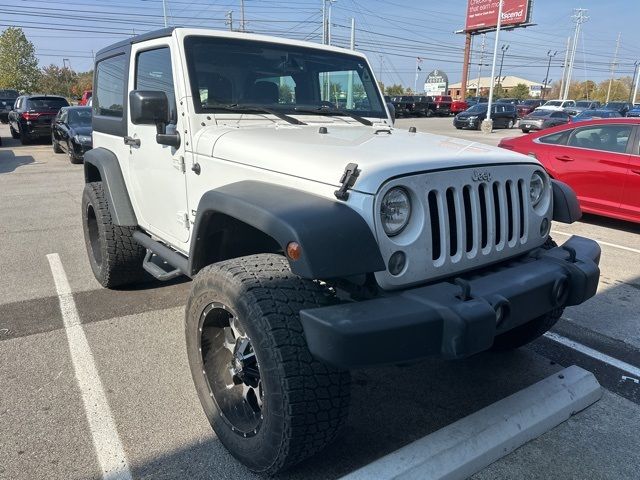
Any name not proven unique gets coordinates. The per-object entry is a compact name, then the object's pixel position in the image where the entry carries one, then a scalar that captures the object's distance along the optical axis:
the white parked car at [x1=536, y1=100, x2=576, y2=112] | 39.41
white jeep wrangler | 2.02
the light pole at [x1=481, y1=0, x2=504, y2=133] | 27.33
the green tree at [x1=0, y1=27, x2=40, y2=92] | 52.41
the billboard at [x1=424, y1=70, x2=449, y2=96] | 66.43
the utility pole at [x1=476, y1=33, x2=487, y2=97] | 80.51
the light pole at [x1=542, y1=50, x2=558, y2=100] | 92.06
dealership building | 100.71
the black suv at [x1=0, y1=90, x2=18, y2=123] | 29.00
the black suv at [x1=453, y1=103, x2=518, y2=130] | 29.48
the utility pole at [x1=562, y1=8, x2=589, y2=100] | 57.47
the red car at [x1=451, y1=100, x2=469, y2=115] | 45.00
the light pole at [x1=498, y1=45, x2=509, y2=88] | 78.11
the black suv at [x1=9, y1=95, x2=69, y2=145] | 17.77
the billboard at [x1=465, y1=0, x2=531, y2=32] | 48.84
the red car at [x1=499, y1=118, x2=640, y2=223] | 6.84
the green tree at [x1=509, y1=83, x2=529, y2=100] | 89.66
